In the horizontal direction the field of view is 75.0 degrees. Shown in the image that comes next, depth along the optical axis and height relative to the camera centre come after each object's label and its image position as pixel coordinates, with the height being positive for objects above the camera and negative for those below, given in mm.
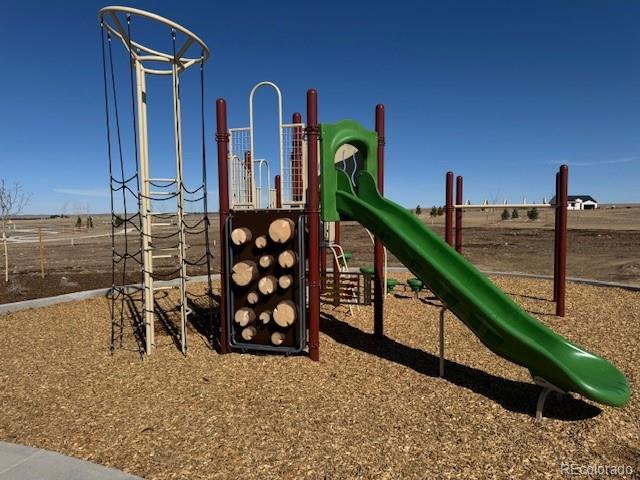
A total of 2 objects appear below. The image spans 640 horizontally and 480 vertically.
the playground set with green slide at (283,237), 5133 -274
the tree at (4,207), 13359 +428
